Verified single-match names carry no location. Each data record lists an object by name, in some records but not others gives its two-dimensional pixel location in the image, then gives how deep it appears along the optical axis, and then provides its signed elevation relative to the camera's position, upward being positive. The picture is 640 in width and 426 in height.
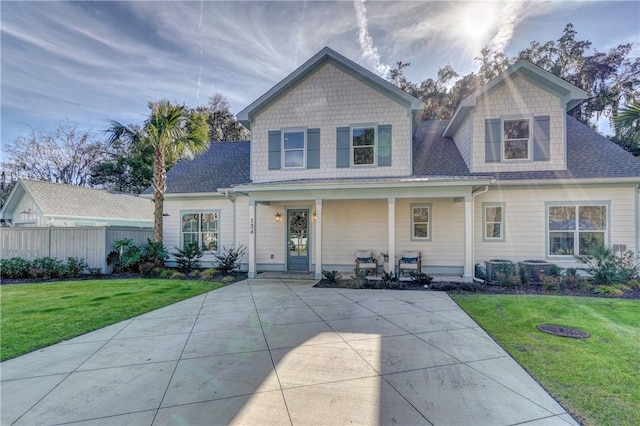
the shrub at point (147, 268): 11.00 -2.06
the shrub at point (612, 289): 7.53 -1.94
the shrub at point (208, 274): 10.44 -2.17
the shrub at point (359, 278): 8.80 -1.98
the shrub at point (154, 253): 11.39 -1.55
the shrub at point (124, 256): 11.31 -1.64
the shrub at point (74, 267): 10.89 -2.03
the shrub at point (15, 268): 10.89 -2.04
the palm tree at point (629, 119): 10.13 +3.29
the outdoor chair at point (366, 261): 10.24 -1.68
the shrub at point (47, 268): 10.77 -2.03
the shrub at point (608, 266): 8.44 -1.52
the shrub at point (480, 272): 9.56 -1.90
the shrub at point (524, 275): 8.70 -1.79
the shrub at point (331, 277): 9.15 -1.95
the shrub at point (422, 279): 8.89 -1.96
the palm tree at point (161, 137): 10.83 +2.82
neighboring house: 16.14 +0.32
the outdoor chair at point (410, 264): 9.95 -1.67
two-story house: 9.59 +1.04
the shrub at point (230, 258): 11.22 -1.71
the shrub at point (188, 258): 11.42 -1.76
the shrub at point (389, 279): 8.81 -1.98
